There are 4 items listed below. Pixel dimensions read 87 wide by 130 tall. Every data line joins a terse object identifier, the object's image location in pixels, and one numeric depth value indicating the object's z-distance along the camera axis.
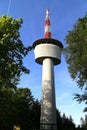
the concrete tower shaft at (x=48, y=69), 15.63
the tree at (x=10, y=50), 7.81
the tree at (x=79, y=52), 10.35
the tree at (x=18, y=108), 12.20
